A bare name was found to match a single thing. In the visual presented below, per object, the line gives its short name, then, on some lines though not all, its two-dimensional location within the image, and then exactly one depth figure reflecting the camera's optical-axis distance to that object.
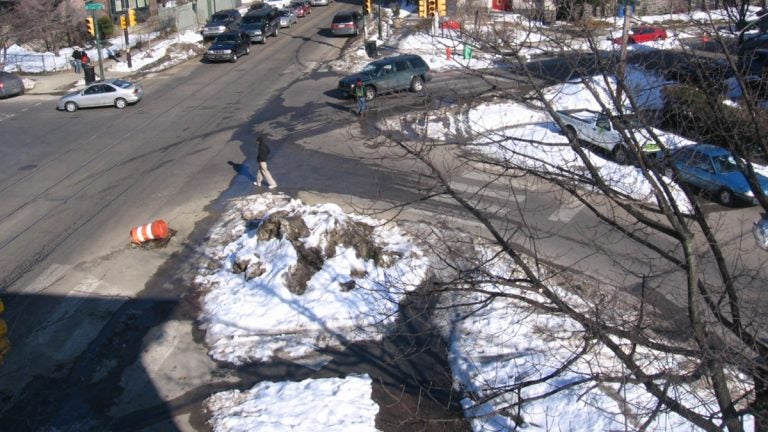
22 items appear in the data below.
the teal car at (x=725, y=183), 16.94
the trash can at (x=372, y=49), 37.28
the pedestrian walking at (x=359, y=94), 24.42
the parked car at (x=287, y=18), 48.17
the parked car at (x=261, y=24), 42.81
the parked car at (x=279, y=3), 55.90
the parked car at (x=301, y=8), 52.91
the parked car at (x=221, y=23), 43.69
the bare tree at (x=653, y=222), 5.44
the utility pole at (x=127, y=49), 36.91
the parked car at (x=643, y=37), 30.59
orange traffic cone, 15.77
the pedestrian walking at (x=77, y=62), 36.25
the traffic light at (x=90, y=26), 33.84
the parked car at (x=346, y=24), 43.28
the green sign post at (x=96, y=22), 32.66
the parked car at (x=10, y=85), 31.56
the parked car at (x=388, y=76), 28.38
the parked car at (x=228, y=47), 37.41
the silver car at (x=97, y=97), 28.88
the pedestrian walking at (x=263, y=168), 18.89
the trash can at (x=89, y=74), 33.28
